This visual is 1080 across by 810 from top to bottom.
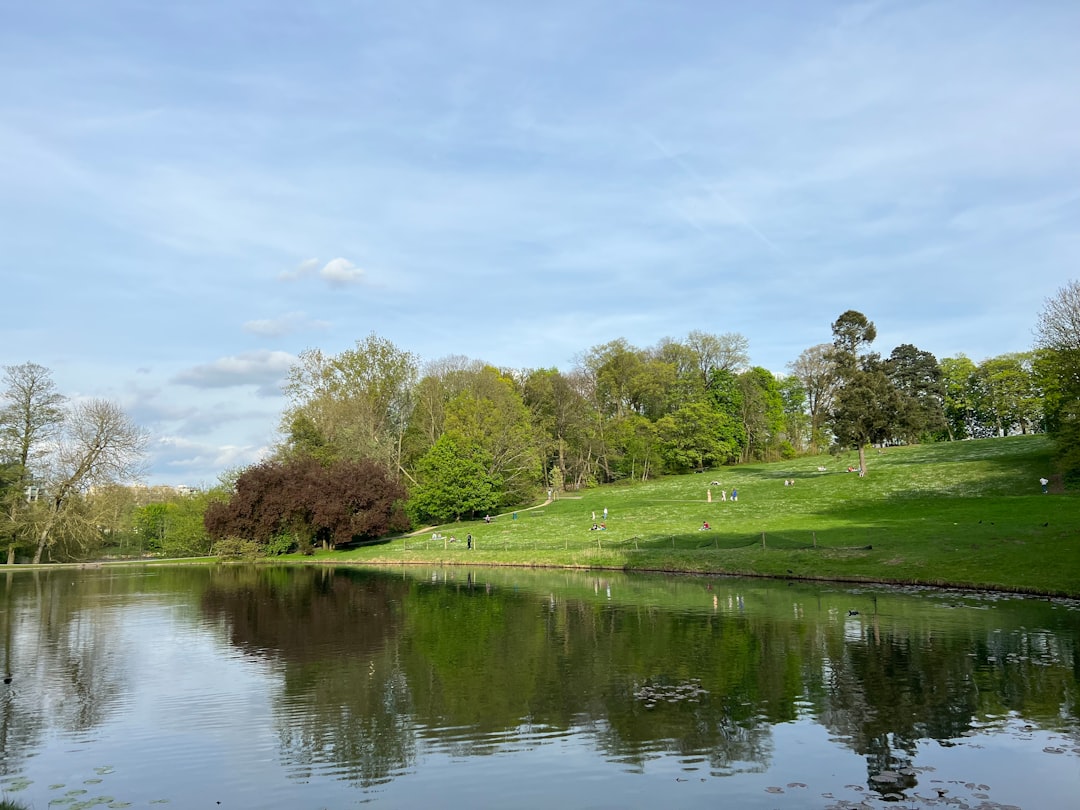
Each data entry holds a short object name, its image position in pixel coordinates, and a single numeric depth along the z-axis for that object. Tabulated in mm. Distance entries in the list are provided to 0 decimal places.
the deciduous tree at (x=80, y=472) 74938
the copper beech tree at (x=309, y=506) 77438
